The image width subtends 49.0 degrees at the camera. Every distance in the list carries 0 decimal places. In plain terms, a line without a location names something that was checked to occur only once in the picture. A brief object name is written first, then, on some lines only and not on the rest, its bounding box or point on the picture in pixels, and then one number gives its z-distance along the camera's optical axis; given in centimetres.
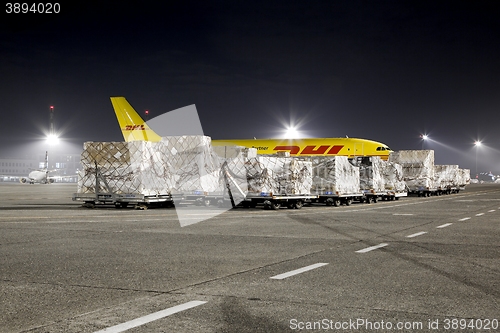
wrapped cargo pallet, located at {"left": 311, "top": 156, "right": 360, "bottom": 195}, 2698
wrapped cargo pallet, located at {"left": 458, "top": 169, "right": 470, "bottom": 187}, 5393
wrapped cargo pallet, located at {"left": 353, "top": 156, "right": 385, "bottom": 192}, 3133
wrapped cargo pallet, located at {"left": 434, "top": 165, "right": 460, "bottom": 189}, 4591
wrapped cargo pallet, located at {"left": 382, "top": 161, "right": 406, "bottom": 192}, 3497
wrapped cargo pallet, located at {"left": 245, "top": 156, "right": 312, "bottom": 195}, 2369
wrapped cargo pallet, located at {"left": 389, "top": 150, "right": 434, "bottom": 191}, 4200
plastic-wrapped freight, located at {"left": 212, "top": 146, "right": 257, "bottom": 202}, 2403
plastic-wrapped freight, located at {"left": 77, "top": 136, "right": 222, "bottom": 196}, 2321
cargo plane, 4459
